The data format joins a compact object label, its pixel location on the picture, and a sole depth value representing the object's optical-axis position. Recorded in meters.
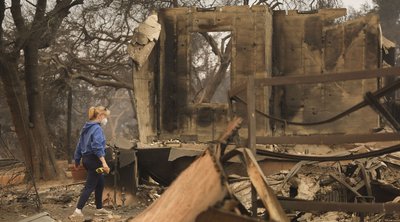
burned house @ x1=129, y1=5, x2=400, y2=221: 14.76
